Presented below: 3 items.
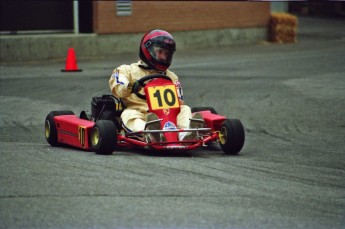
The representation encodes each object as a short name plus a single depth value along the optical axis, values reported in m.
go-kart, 18.78
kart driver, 19.72
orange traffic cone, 38.81
